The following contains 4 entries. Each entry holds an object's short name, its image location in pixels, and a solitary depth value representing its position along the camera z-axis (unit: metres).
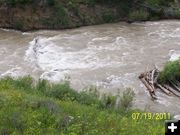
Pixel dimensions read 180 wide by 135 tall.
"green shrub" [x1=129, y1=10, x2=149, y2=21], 29.41
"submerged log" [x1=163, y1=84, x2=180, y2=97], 16.61
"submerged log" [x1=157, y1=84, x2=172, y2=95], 16.79
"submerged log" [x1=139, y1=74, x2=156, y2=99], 16.52
